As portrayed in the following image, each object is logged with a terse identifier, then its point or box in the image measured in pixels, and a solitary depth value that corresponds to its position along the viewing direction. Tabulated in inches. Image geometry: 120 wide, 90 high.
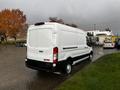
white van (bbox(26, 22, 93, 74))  161.2
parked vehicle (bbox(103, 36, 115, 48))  636.0
